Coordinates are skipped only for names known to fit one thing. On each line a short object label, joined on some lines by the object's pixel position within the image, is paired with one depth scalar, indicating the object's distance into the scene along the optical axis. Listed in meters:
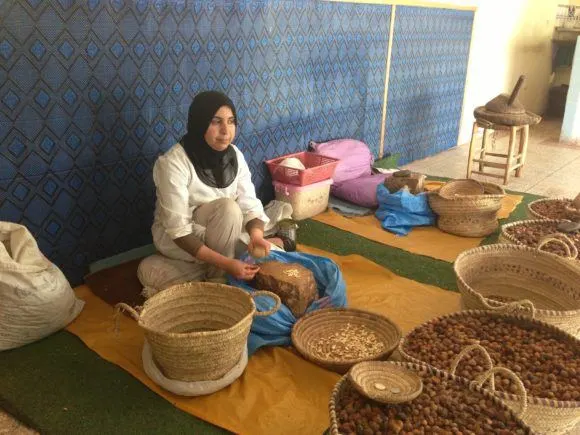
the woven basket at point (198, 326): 1.70
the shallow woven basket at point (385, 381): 1.36
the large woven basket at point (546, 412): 1.44
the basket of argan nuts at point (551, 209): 2.85
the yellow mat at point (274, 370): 1.75
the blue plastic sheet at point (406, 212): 3.35
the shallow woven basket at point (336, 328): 1.94
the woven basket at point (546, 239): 2.28
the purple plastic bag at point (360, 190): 3.64
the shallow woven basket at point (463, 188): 3.40
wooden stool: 4.23
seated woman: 2.22
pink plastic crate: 3.34
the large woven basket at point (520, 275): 2.16
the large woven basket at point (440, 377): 1.30
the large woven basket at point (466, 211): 3.12
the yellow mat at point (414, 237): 3.05
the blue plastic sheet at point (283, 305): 2.09
